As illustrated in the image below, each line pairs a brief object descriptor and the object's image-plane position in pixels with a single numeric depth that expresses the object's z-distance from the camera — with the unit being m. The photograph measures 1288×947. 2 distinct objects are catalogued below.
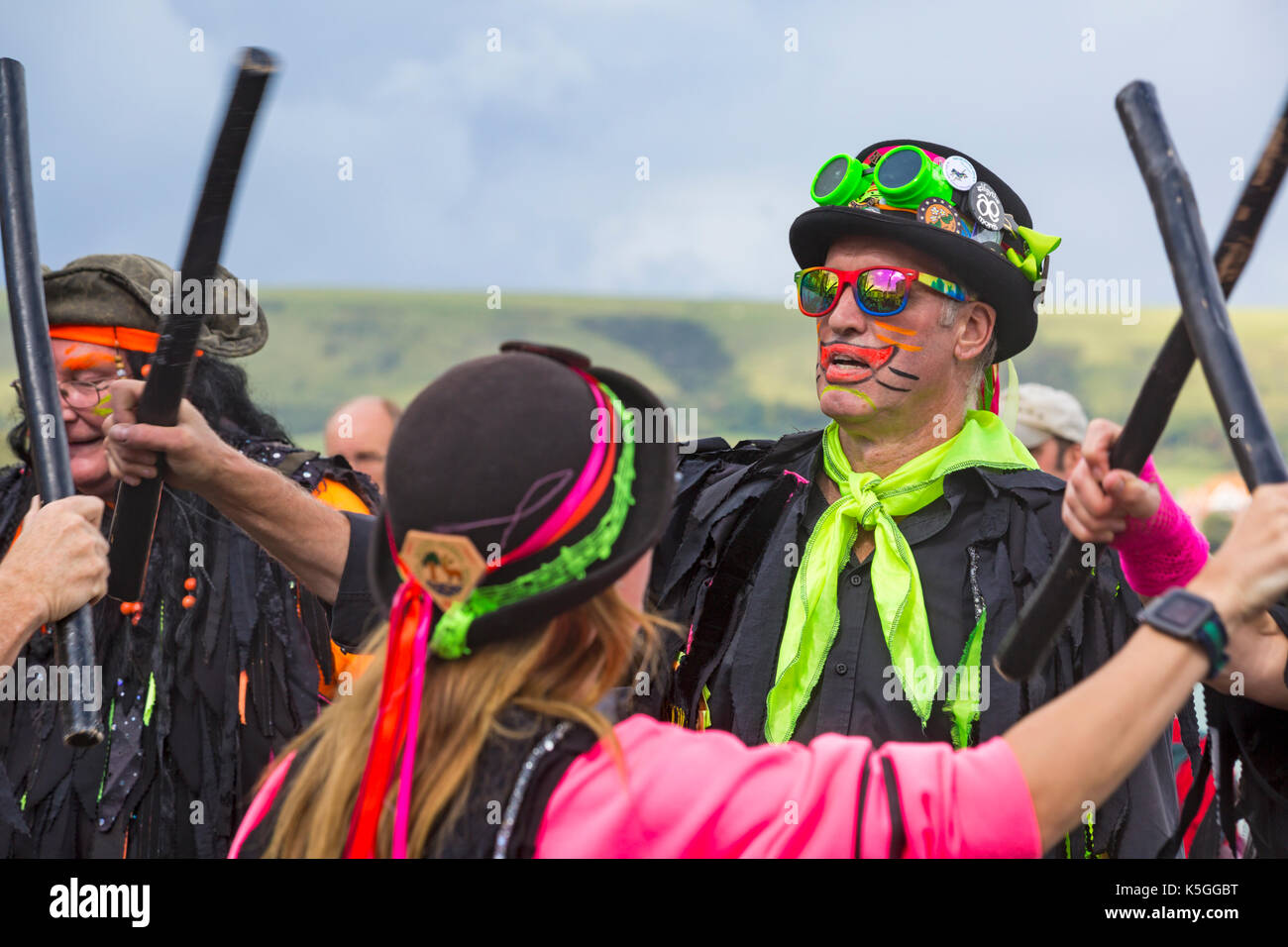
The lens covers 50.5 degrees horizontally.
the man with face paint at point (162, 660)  3.19
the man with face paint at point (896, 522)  2.68
